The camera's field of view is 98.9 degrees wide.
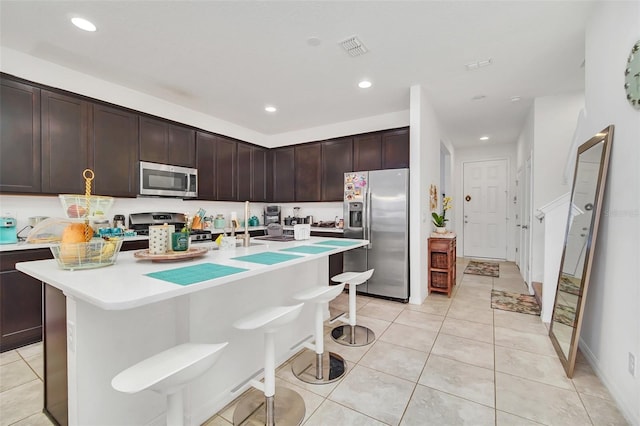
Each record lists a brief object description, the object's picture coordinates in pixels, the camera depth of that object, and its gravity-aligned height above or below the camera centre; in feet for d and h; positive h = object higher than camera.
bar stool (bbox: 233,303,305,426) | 4.75 -3.54
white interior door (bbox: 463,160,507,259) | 20.90 +0.21
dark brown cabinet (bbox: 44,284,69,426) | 4.39 -2.45
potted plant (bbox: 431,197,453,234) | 13.30 -0.56
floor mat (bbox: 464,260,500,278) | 16.84 -3.77
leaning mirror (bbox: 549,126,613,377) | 6.43 -0.84
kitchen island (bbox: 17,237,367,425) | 3.72 -1.91
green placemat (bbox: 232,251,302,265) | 5.22 -0.95
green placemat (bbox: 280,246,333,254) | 6.53 -0.94
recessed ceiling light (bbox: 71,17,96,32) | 7.28 +5.08
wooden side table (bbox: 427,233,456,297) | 12.54 -2.40
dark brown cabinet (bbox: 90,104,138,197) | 9.94 +2.28
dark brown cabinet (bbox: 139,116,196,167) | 11.28 +3.01
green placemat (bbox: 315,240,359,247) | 7.82 -0.94
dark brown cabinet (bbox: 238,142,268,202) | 15.56 +2.29
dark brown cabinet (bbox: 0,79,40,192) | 8.09 +2.25
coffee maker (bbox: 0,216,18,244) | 8.20 -0.58
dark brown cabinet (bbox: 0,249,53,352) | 7.79 -2.70
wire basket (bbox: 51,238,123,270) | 4.25 -0.69
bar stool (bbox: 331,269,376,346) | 8.01 -3.87
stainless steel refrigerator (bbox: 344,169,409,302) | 11.87 -0.71
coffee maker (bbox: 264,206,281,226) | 17.61 -0.23
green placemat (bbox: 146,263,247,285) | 3.90 -0.96
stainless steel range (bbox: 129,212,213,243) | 11.45 -0.46
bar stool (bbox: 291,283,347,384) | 6.30 -3.86
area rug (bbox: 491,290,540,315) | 10.87 -3.86
